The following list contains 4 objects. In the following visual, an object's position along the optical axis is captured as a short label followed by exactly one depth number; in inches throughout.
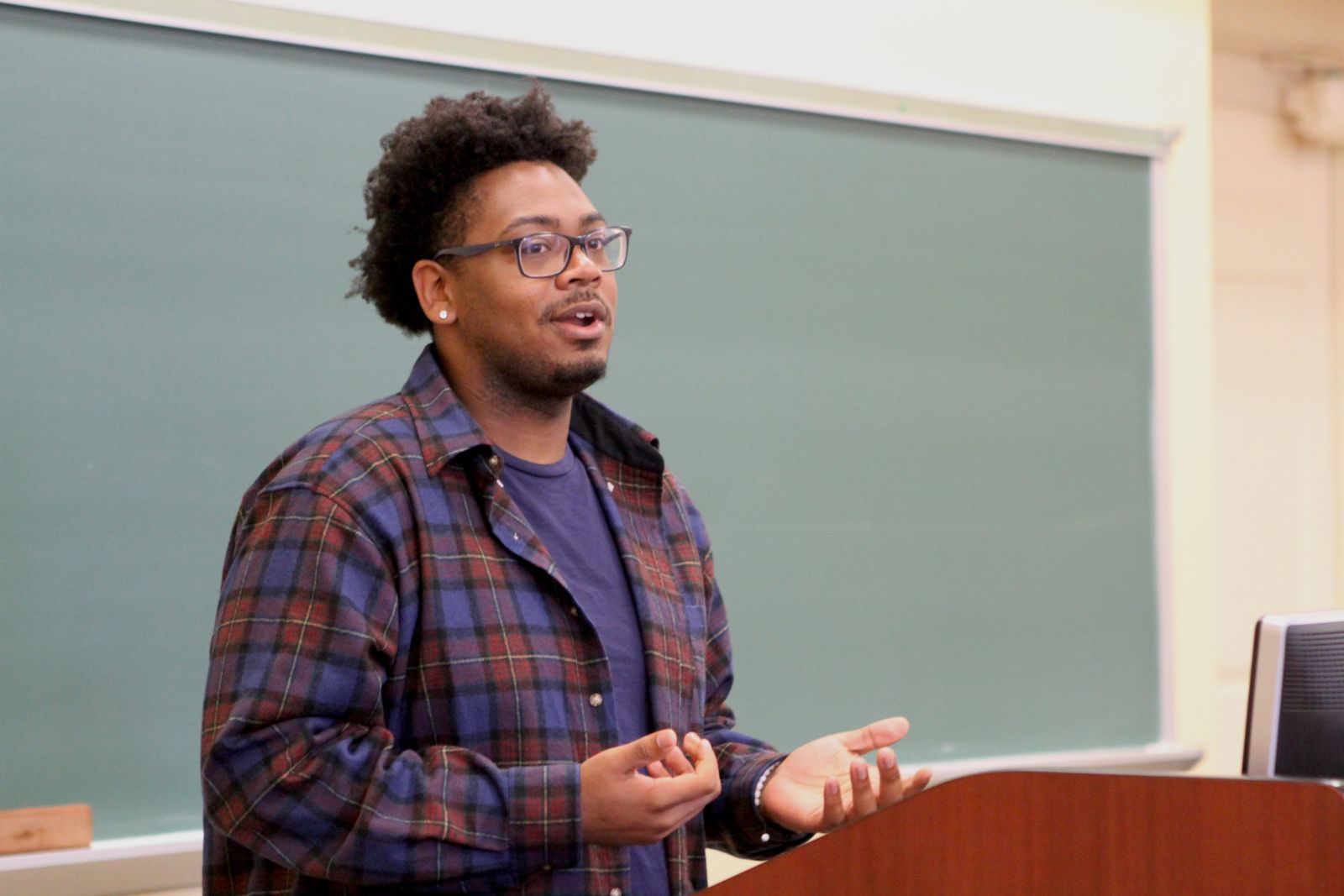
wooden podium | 177.7
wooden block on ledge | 217.8
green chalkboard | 220.9
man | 192.9
